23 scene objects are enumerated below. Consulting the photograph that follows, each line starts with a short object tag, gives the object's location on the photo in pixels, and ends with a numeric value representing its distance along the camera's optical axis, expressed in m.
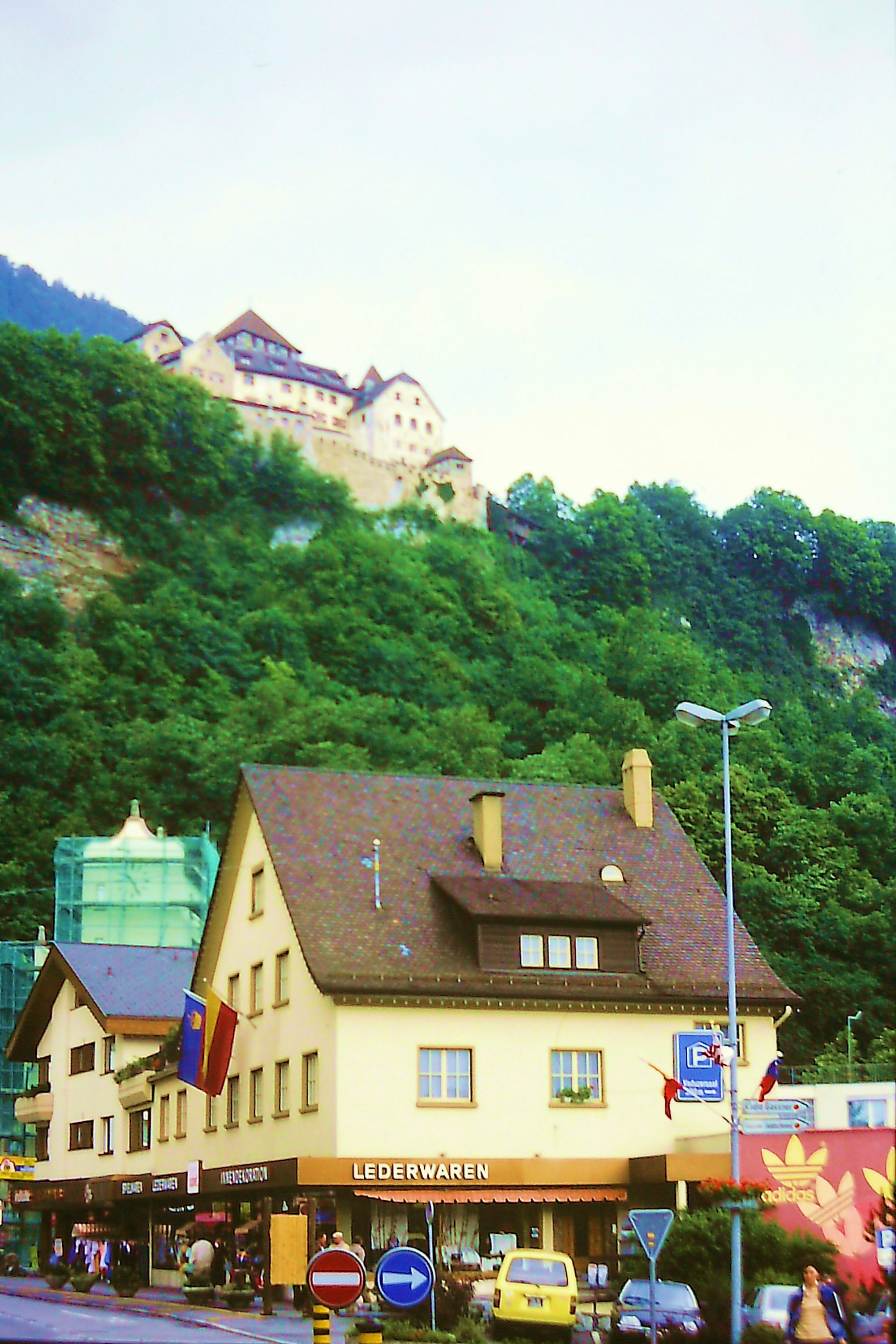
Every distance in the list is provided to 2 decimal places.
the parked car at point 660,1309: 27.09
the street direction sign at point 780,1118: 30.22
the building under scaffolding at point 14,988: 81.75
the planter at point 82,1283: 48.31
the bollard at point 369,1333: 15.50
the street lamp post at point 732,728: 31.77
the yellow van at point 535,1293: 29.08
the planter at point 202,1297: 41.41
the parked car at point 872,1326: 21.69
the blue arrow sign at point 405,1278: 16.05
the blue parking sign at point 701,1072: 31.08
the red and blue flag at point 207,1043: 45.03
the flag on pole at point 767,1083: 38.62
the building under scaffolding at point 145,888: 85.12
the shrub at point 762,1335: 23.17
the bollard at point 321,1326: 15.50
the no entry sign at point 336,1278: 14.52
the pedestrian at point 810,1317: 21.86
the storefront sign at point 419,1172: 39.84
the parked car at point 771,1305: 27.23
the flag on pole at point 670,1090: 40.47
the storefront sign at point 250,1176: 40.06
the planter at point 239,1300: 39.78
